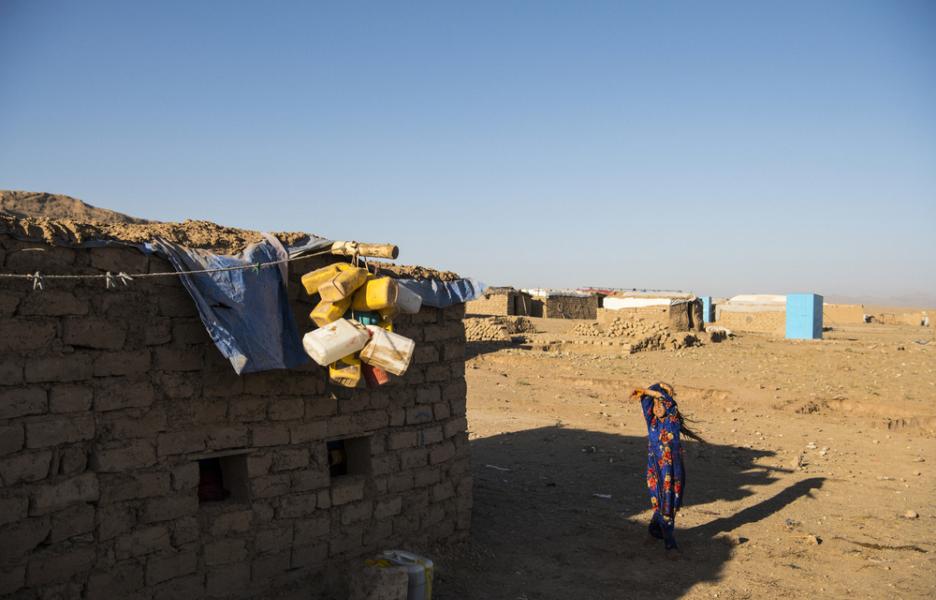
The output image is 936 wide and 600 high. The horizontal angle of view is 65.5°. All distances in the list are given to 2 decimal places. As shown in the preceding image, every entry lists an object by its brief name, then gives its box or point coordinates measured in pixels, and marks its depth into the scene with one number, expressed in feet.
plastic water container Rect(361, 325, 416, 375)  15.03
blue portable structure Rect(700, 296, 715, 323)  139.22
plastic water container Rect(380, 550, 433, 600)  17.99
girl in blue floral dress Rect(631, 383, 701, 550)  23.23
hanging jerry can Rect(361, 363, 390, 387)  16.01
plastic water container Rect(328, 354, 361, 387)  15.44
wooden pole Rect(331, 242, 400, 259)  17.22
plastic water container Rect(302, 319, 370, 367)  14.75
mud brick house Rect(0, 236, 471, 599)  13.65
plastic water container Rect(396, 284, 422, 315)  16.30
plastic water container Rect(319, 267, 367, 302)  15.47
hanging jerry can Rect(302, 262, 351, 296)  16.67
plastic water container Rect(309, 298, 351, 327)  15.78
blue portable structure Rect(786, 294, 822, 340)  105.29
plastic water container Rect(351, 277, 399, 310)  15.75
